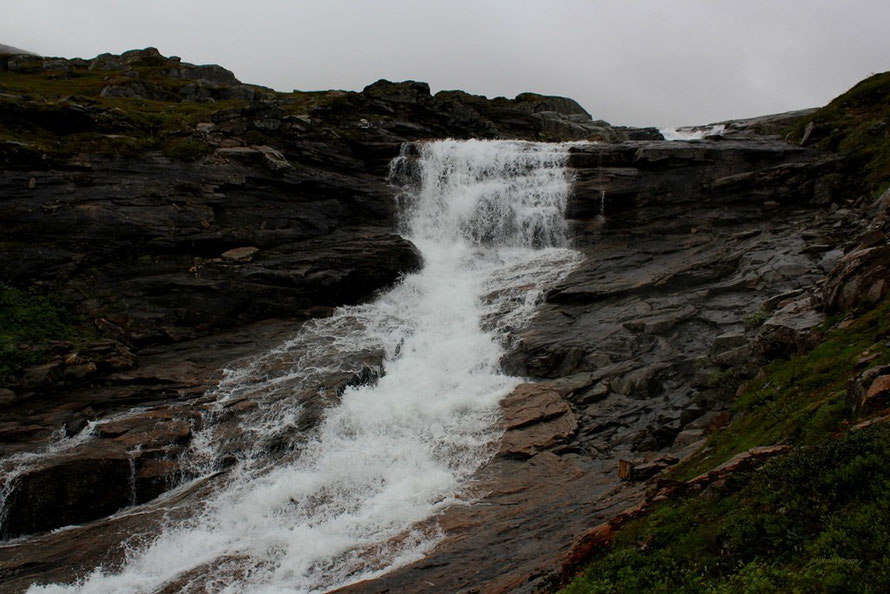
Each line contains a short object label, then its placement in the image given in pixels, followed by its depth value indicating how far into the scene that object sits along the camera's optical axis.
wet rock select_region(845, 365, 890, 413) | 8.91
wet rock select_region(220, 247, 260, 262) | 29.91
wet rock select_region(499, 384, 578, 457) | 17.89
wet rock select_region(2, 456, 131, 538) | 17.00
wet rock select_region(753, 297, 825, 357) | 14.91
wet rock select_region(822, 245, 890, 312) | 14.26
